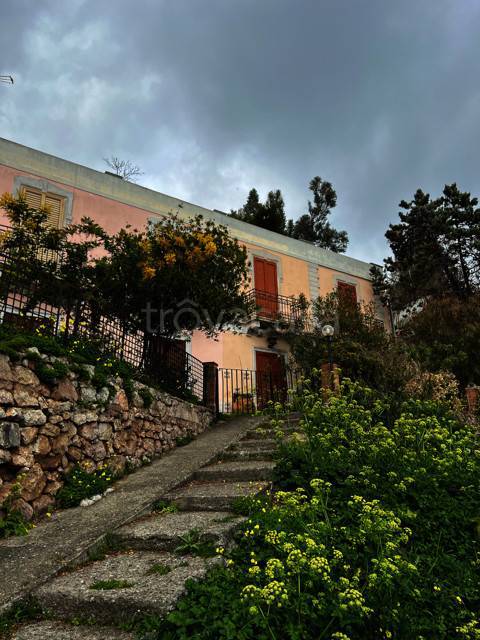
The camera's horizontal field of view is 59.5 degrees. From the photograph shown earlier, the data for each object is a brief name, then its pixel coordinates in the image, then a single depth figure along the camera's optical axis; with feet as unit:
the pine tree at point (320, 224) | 81.10
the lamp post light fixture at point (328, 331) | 29.32
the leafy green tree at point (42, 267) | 17.52
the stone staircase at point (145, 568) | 7.77
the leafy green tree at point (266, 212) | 72.59
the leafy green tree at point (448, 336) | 37.65
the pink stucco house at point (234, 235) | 37.06
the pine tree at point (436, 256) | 55.83
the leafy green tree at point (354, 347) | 30.78
